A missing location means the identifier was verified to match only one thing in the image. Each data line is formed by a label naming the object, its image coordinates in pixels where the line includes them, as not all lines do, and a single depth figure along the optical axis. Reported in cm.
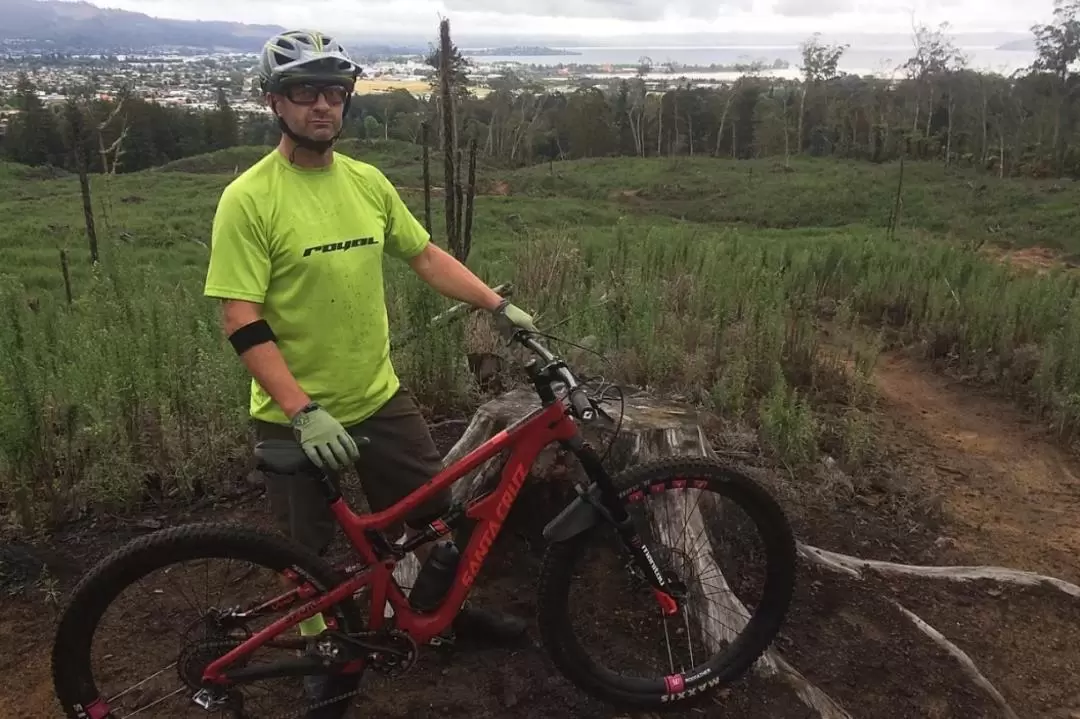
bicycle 231
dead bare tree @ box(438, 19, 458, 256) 631
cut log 282
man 220
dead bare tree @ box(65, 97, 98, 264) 659
